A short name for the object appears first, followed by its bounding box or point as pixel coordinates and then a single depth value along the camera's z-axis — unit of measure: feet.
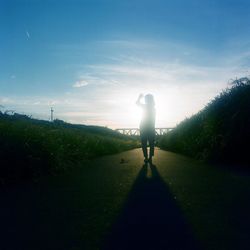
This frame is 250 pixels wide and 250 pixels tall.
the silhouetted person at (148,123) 22.08
